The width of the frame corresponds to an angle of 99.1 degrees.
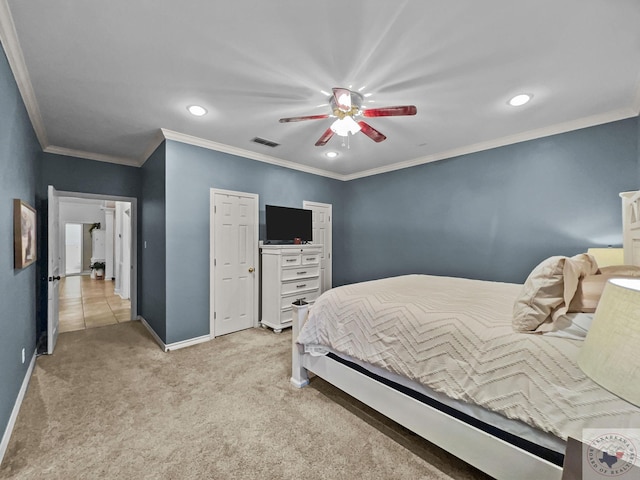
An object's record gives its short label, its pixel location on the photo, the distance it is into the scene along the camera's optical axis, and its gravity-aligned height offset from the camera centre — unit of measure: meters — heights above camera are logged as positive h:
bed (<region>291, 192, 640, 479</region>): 1.10 -0.65
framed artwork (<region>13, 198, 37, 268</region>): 2.07 +0.09
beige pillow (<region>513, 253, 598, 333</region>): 1.28 -0.27
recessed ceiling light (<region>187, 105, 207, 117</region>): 2.62 +1.31
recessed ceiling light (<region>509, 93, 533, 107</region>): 2.42 +1.29
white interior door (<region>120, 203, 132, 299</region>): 5.59 -0.26
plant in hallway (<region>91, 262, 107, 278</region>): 8.72 -0.81
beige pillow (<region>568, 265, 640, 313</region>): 1.26 -0.23
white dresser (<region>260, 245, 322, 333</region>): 3.78 -0.55
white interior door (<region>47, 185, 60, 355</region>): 3.09 -0.36
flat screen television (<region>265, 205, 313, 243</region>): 4.03 +0.28
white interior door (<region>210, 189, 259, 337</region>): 3.58 -0.26
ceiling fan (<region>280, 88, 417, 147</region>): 2.17 +1.08
